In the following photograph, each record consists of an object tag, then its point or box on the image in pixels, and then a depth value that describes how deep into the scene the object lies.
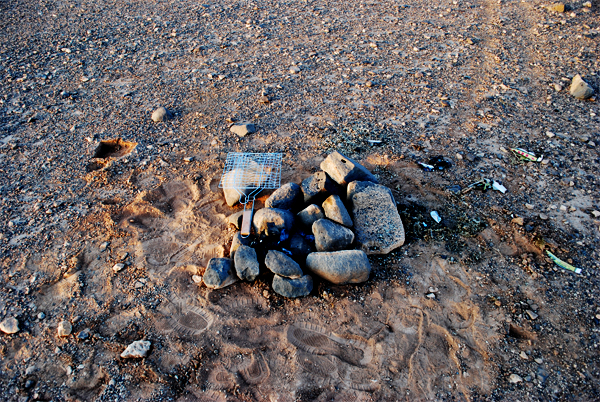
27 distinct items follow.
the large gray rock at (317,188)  3.76
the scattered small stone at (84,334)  2.93
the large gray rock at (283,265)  3.25
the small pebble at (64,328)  2.95
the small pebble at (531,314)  3.08
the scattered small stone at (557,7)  7.75
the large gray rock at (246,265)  3.27
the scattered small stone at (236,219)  3.76
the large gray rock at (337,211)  3.58
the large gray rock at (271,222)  3.51
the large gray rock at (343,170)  3.91
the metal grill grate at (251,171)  3.97
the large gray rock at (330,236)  3.43
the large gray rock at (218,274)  3.24
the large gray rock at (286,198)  3.73
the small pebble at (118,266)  3.42
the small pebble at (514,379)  2.71
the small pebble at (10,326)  2.97
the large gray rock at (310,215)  3.61
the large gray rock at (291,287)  3.20
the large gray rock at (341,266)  3.23
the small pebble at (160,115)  5.23
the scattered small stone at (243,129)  4.98
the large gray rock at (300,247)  3.48
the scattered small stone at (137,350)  2.82
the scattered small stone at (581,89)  5.51
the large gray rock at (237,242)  3.45
